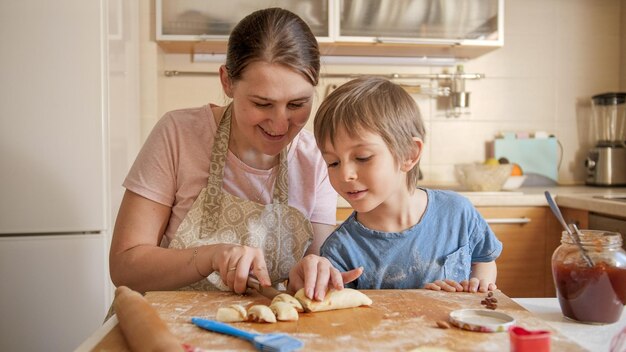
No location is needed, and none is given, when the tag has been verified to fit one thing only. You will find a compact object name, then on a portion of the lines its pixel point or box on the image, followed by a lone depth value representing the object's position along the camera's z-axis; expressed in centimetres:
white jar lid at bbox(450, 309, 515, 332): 87
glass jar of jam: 92
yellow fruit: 284
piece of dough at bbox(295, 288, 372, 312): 99
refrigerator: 208
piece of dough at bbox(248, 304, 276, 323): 92
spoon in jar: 93
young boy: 123
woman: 131
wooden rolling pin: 74
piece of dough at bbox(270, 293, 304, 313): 97
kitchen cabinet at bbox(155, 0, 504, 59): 276
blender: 296
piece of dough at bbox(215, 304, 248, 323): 92
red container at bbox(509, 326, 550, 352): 75
